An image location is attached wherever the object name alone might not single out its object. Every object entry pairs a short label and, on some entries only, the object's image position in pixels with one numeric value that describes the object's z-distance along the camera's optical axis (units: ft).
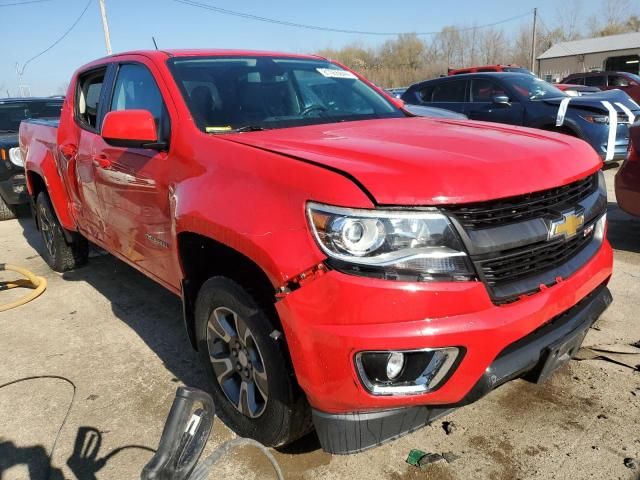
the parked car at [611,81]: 53.36
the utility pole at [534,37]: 156.67
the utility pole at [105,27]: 80.89
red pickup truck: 5.81
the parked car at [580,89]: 36.86
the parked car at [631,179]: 15.12
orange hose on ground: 14.92
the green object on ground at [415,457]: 7.67
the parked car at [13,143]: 23.44
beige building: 126.36
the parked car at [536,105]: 25.39
